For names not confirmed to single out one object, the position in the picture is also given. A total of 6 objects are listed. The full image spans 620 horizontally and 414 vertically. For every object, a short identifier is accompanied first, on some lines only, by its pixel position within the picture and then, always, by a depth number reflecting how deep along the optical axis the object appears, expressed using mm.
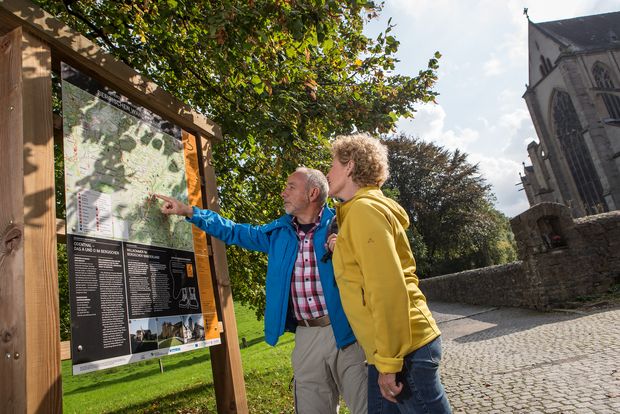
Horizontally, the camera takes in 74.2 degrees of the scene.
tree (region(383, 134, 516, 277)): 32188
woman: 1823
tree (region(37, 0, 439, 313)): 4125
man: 2566
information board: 2100
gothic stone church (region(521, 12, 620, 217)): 31062
